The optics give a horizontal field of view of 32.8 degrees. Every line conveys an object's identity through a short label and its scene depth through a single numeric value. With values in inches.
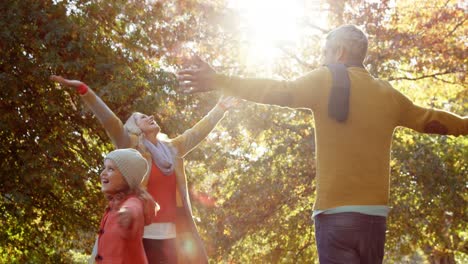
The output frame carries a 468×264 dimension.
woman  224.5
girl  168.7
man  145.3
